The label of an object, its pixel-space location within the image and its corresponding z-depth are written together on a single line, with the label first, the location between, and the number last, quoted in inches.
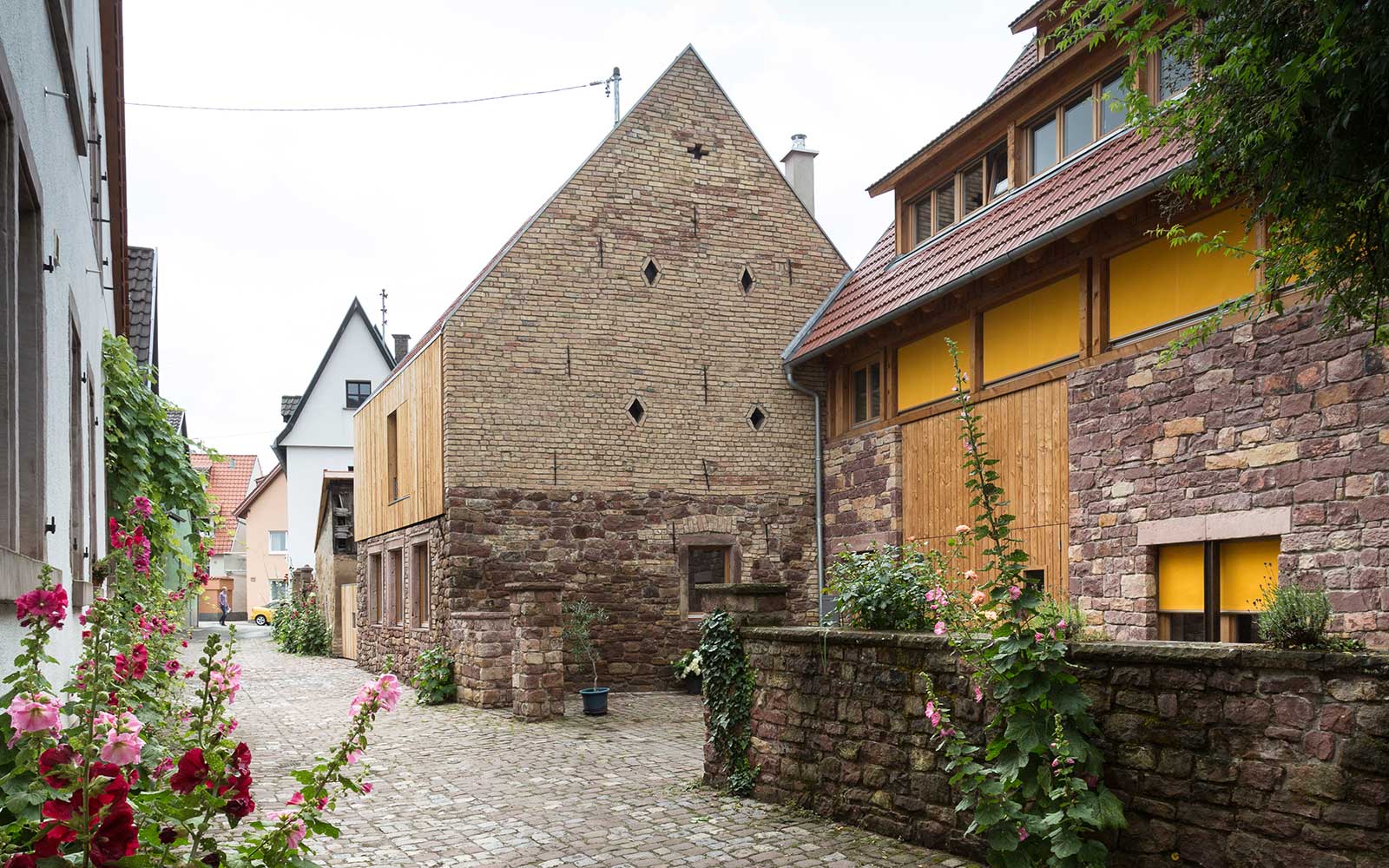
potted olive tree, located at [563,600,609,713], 611.8
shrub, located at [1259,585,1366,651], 182.7
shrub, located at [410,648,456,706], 598.9
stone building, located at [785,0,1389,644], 338.6
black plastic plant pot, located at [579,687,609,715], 537.0
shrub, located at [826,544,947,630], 291.0
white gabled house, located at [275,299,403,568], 1450.5
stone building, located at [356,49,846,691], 623.8
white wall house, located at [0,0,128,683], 146.6
